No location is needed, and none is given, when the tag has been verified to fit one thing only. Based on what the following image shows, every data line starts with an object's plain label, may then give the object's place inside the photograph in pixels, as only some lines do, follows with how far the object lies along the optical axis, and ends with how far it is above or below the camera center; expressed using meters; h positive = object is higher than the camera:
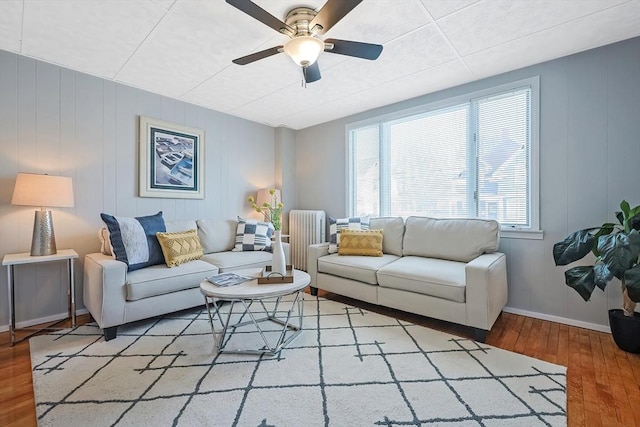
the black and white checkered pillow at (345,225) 3.58 -0.16
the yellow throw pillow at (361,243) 3.27 -0.35
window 2.85 +0.61
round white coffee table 1.93 -0.57
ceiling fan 1.75 +1.15
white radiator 4.32 -0.30
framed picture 3.33 +0.66
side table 2.25 -0.47
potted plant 1.89 -0.37
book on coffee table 2.11 -0.51
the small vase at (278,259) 2.31 -0.38
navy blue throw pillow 2.52 -0.26
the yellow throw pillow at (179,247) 2.75 -0.34
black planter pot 2.02 -0.86
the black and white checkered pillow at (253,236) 3.65 -0.30
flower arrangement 2.47 -0.03
